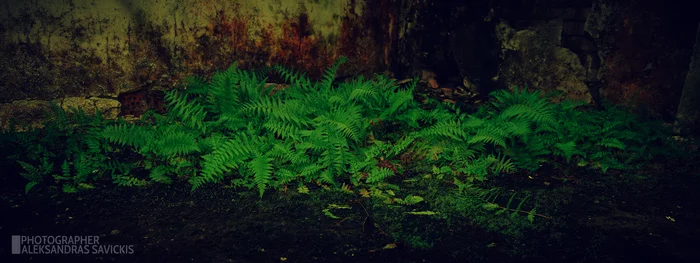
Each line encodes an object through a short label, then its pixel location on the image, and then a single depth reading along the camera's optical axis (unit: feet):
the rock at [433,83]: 17.12
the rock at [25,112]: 11.17
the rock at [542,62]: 14.28
